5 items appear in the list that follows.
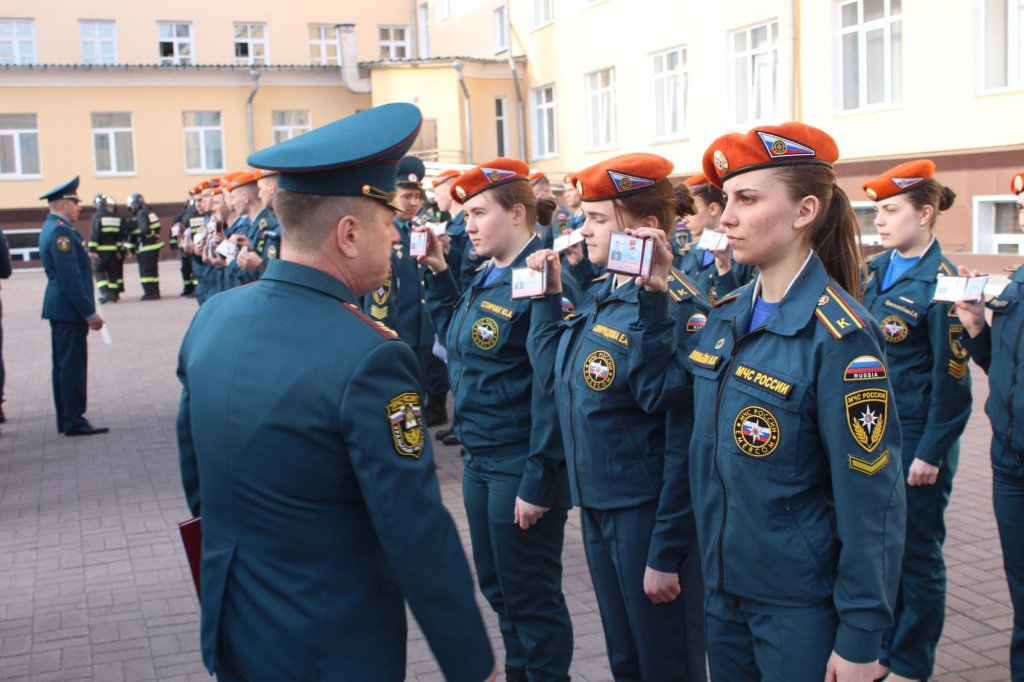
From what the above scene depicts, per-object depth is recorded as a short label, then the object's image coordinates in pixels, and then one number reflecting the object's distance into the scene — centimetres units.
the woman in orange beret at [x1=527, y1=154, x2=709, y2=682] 331
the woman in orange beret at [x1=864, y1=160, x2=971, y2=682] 432
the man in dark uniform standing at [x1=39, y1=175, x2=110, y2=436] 994
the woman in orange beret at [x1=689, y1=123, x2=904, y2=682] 257
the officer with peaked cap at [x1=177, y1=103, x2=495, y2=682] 225
